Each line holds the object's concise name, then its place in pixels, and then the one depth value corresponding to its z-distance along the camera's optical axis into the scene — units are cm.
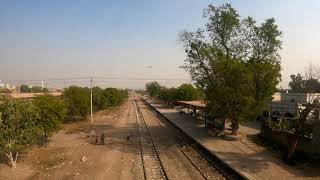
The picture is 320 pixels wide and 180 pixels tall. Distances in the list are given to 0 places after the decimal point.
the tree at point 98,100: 5278
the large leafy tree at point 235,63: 2061
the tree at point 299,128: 1387
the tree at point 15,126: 1527
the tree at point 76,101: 3629
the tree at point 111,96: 6507
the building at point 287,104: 2766
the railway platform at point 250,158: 1243
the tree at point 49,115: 2040
